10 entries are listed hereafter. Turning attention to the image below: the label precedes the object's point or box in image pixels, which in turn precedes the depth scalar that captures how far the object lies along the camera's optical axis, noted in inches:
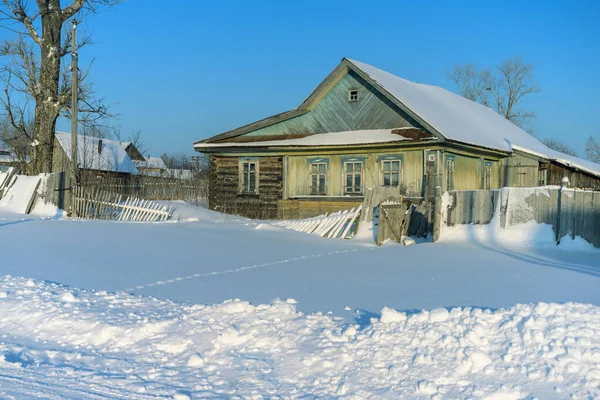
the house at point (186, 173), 3324.3
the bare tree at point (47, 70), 906.7
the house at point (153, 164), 2730.3
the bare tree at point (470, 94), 2266.2
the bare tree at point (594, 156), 2832.2
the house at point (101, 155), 1838.6
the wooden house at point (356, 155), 814.5
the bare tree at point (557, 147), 3329.7
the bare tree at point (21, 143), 1755.9
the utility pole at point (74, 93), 868.6
